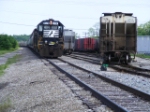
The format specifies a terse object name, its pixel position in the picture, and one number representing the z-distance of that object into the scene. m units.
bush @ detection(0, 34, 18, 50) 83.25
